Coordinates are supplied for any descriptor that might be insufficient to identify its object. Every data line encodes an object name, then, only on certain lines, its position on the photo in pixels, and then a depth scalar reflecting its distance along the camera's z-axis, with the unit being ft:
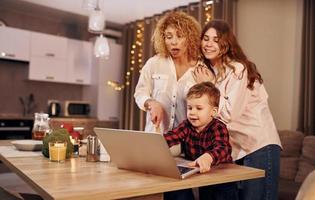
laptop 3.22
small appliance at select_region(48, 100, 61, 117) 16.93
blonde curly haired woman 5.58
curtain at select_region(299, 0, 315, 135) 11.30
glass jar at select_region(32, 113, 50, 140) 6.09
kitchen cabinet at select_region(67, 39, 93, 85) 17.53
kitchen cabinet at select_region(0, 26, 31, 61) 15.37
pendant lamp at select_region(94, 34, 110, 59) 10.35
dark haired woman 4.89
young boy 4.19
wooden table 2.69
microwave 17.51
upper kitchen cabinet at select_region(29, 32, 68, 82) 16.21
